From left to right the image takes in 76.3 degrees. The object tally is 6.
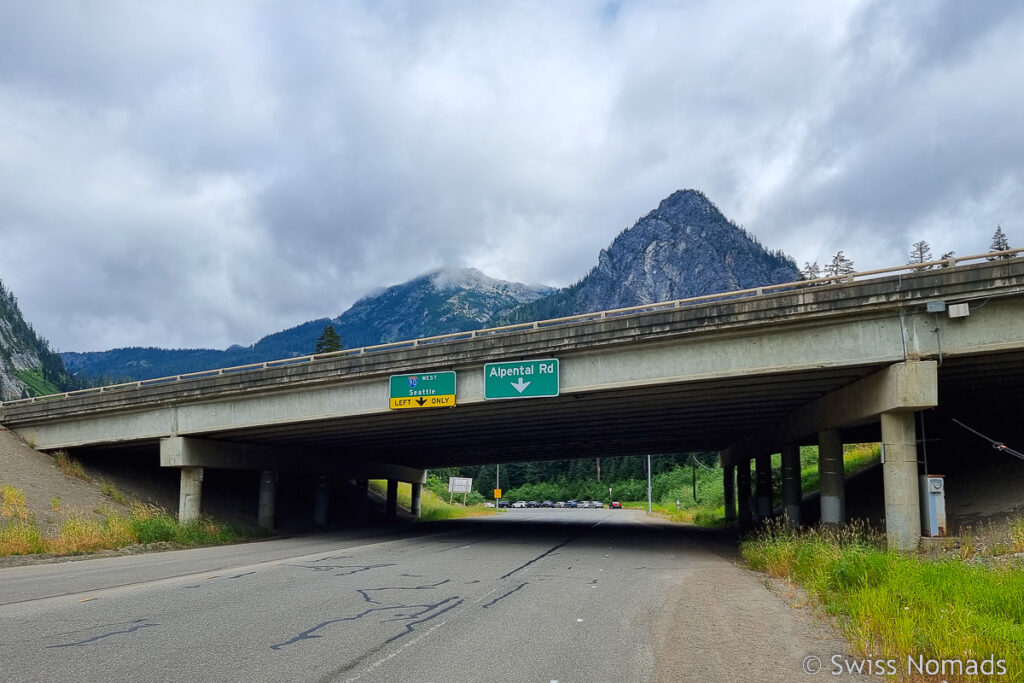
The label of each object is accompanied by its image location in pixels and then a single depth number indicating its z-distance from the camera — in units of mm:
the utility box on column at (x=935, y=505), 15438
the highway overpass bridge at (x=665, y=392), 15891
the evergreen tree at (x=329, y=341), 91250
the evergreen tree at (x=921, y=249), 65900
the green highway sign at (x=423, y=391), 22078
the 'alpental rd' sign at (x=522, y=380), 20391
